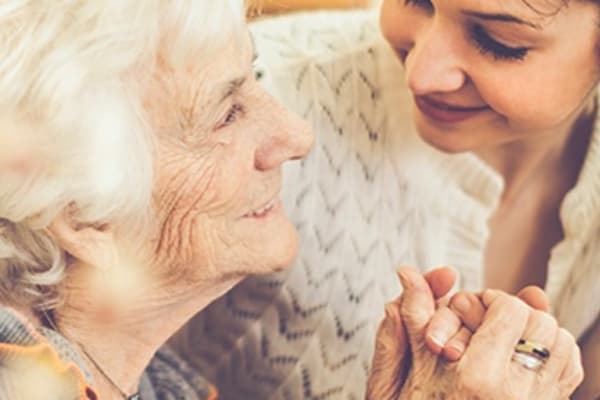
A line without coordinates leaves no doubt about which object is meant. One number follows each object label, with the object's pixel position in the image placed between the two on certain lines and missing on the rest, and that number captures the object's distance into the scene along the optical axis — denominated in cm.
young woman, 116
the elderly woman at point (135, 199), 101
